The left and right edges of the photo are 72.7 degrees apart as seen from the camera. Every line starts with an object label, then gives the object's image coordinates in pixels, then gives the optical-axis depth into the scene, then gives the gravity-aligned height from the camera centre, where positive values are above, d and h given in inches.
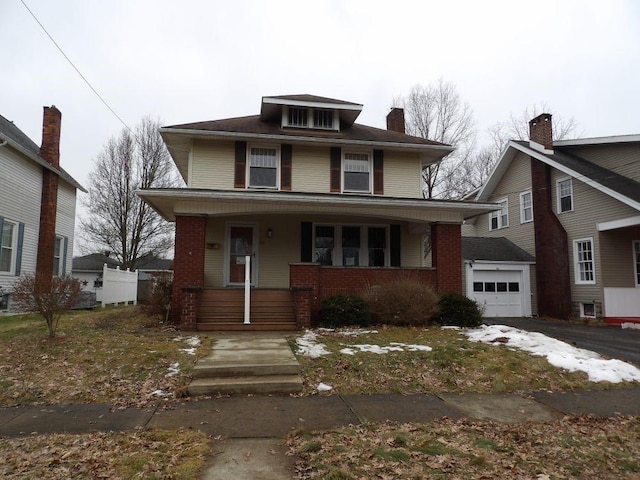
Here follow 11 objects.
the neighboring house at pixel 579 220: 621.6 +92.6
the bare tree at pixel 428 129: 1115.3 +388.9
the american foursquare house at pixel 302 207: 451.8 +79.1
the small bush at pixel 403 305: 427.8 -25.1
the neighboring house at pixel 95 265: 1044.1 +32.7
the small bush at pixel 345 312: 423.2 -32.9
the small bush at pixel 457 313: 444.1 -33.9
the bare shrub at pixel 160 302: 453.1 -25.3
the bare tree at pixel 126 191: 1100.5 +216.3
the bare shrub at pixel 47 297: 323.3 -14.9
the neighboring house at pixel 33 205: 555.8 +103.3
